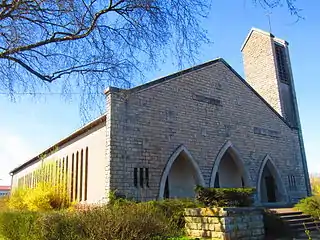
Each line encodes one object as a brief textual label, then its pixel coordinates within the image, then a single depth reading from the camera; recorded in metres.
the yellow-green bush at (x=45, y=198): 13.80
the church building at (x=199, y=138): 13.18
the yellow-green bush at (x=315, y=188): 21.25
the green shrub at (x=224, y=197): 9.29
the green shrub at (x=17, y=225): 8.45
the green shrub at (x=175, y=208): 9.68
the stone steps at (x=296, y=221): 10.55
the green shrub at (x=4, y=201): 19.09
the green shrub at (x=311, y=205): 12.84
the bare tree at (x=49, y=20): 5.23
